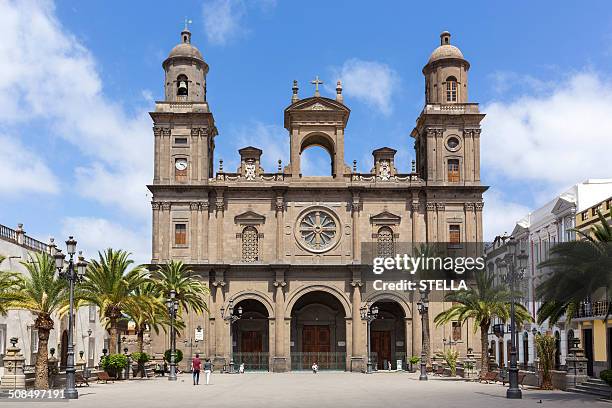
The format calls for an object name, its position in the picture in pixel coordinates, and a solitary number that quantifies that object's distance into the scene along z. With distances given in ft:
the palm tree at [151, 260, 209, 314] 190.80
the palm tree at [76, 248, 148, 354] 157.48
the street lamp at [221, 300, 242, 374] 211.41
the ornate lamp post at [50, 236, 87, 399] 107.34
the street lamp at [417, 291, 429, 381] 164.66
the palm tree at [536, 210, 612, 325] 102.68
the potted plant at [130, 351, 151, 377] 169.23
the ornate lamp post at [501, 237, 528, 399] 109.09
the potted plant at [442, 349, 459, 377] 182.29
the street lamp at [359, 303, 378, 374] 204.99
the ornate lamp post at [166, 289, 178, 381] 168.14
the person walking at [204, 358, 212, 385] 147.13
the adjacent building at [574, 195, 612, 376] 160.25
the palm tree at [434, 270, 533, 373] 160.66
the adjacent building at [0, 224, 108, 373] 173.06
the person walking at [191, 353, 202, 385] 143.95
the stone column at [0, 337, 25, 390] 118.62
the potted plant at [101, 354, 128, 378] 154.10
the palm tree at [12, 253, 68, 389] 125.49
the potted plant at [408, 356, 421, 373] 202.59
